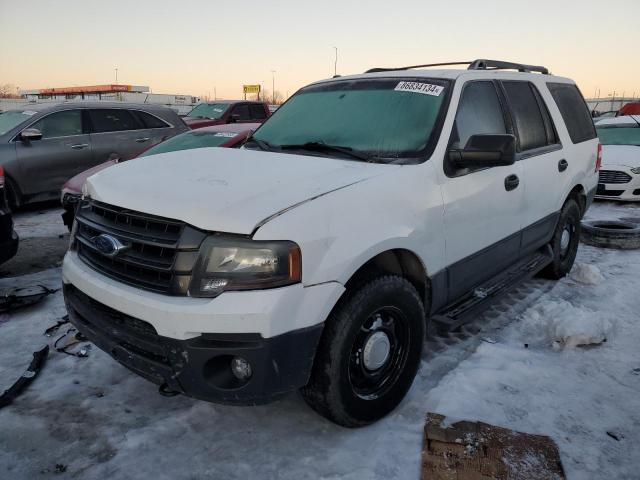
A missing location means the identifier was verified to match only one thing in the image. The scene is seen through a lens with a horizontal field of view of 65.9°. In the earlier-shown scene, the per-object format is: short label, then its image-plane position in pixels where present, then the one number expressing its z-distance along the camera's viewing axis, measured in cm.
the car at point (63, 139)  761
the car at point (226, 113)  1254
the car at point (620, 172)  870
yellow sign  6338
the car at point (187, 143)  584
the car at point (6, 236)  425
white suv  208
